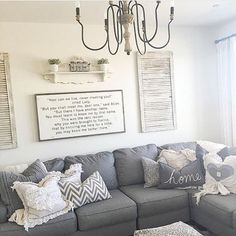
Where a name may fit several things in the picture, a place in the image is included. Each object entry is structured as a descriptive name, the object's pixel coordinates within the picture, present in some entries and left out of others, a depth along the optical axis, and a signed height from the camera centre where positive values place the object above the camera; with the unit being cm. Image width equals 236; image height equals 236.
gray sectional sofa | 265 -106
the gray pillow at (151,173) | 334 -86
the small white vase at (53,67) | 341 +42
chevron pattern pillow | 287 -89
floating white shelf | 350 +31
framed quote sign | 348 -15
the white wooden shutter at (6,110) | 332 -4
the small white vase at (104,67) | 363 +41
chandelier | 197 +55
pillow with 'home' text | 318 -89
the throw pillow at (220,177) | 291 -84
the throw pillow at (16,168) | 317 -68
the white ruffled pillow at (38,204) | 262 -91
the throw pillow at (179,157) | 336 -71
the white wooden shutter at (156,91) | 390 +8
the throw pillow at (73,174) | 303 -76
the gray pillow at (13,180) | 277 -73
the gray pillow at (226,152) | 324 -67
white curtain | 388 +8
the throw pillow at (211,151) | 325 -65
